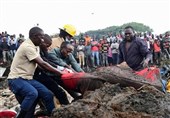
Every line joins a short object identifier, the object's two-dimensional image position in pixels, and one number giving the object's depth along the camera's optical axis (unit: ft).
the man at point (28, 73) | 13.48
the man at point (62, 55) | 15.63
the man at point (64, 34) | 16.80
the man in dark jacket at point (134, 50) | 17.27
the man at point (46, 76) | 15.39
